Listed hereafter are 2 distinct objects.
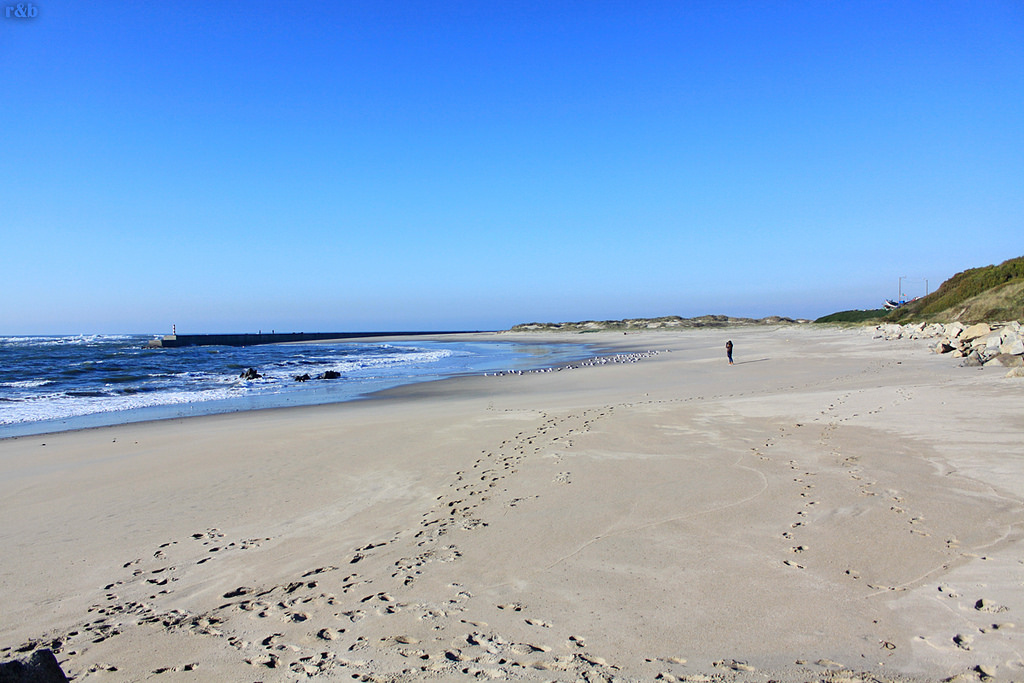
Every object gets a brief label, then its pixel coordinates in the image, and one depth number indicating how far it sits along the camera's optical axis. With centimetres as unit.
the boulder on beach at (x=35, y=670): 227
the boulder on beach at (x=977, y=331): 2138
